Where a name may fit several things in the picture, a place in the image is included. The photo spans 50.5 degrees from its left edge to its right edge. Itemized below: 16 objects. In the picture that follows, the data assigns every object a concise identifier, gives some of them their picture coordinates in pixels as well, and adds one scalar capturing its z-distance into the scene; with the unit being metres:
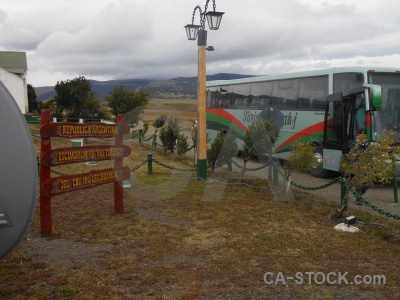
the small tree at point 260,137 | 11.18
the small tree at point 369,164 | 7.30
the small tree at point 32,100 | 50.47
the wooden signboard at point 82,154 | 6.44
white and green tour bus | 11.61
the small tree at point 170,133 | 18.70
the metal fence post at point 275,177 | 11.40
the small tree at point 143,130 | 23.88
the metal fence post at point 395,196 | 9.88
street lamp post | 11.39
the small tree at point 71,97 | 38.62
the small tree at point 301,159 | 9.43
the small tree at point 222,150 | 12.26
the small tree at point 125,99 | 30.59
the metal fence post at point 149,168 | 13.16
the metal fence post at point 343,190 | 8.21
